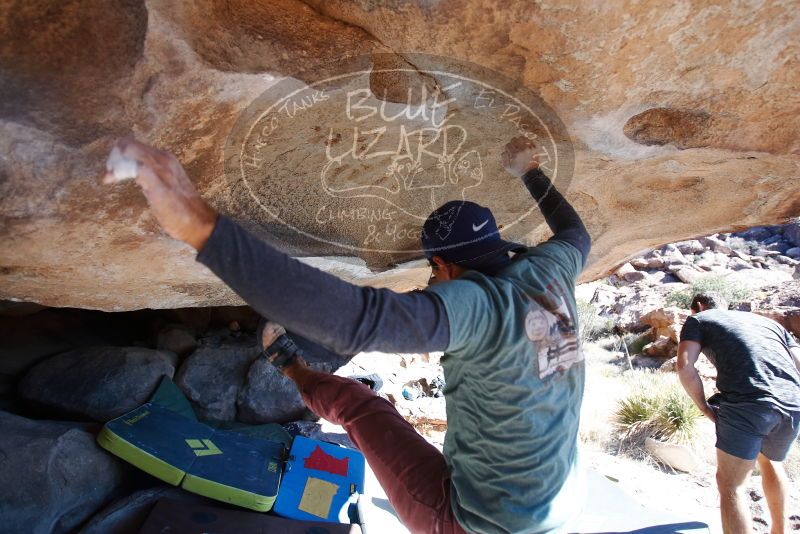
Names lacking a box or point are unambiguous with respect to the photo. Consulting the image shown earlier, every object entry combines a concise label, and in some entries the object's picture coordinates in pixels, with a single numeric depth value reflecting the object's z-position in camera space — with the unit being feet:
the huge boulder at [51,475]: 7.18
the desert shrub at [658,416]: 17.22
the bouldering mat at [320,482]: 8.46
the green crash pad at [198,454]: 8.13
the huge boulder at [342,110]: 4.69
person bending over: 9.44
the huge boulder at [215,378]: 11.80
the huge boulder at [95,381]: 9.80
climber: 2.87
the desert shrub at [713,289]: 36.17
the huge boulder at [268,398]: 12.08
